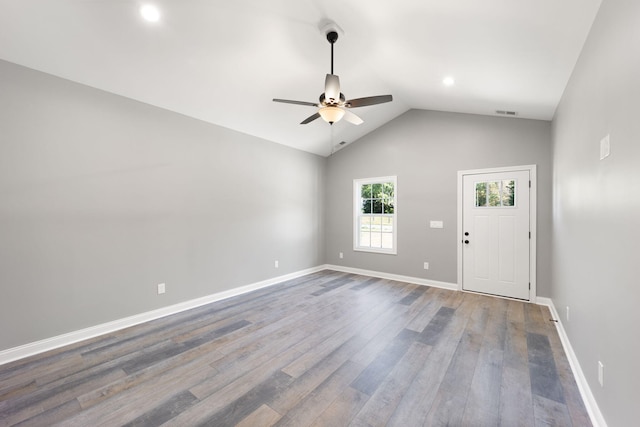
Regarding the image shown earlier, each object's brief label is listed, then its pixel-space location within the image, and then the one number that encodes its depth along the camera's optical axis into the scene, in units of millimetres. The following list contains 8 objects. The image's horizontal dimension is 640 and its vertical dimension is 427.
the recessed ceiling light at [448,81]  3383
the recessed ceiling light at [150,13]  2268
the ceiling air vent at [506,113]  3997
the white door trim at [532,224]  4078
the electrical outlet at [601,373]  1661
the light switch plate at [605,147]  1597
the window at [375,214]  5586
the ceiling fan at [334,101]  2600
